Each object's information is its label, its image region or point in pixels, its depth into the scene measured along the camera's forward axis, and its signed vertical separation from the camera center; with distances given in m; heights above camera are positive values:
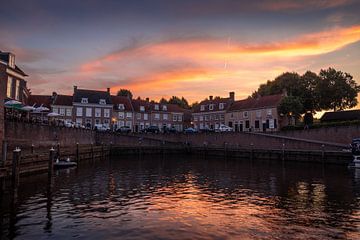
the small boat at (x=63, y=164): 38.75 -3.65
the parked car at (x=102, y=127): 81.28 +1.34
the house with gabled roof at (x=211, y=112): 101.54 +6.41
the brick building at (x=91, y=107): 93.56 +7.17
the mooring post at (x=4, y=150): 23.85 -1.26
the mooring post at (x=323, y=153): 49.47 -3.00
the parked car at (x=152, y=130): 86.22 +0.65
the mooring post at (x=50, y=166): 25.92 -2.68
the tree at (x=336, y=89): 75.19 +9.78
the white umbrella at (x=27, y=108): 42.50 +3.10
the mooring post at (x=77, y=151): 49.29 -2.77
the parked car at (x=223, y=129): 81.62 +0.87
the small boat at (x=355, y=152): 43.00 -2.56
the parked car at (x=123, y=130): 82.25 +0.62
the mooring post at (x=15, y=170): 21.13 -2.35
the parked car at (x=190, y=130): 85.66 +0.64
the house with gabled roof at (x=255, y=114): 82.88 +4.79
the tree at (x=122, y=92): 139.57 +16.88
